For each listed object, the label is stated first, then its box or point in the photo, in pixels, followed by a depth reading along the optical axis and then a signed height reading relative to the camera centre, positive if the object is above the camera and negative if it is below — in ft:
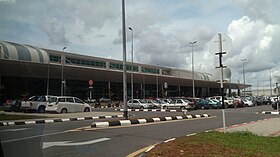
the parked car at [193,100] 113.60 -0.79
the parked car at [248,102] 148.66 -2.36
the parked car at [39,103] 82.53 -0.87
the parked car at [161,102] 121.49 -1.52
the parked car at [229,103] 134.70 -2.38
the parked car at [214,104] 125.49 -2.57
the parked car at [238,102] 137.23 -2.11
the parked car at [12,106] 91.45 -1.81
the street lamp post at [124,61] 58.91 +7.12
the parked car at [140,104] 125.70 -2.25
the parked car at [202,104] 121.84 -2.45
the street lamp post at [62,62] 171.51 +21.29
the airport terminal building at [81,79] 152.63 +13.58
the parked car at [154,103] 125.34 -1.91
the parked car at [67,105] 81.82 -1.70
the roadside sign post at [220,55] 36.52 +5.02
